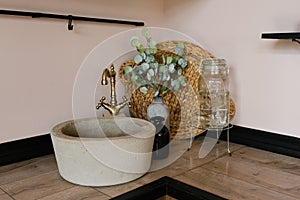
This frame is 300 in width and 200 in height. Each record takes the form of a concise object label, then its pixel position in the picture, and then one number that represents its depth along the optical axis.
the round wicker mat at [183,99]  1.52
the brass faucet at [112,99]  1.39
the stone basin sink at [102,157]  1.06
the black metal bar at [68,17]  1.26
